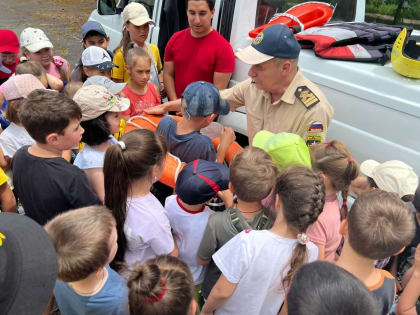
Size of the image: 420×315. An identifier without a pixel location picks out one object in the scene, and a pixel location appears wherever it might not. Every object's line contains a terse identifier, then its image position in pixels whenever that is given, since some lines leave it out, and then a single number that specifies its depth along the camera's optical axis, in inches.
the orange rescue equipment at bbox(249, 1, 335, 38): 132.4
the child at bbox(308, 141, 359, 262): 76.2
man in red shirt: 122.6
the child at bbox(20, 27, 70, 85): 143.8
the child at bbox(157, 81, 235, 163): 90.2
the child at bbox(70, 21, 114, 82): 156.9
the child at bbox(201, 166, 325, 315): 61.4
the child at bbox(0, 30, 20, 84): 143.4
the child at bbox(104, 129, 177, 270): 71.5
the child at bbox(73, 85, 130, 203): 89.3
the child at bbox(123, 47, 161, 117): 125.3
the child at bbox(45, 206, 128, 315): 54.1
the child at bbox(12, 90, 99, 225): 77.3
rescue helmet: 91.4
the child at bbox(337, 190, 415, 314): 58.4
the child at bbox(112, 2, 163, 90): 146.5
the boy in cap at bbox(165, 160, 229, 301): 72.6
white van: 89.6
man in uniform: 93.1
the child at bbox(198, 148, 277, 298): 68.1
